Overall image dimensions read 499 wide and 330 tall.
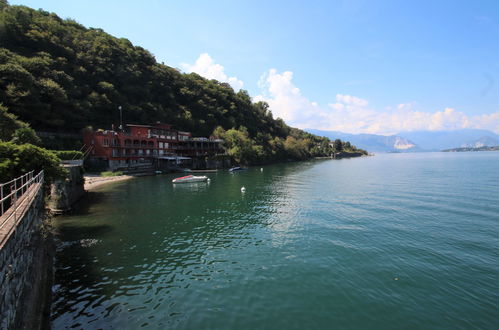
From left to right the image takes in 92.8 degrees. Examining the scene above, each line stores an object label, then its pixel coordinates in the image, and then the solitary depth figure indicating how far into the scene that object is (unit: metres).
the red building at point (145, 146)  72.12
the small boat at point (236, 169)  85.84
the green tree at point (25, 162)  17.92
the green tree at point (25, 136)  47.90
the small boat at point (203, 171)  86.12
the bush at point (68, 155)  47.58
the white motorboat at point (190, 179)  58.97
